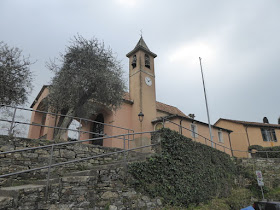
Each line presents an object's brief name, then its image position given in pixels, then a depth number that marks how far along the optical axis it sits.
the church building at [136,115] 15.58
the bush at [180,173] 6.61
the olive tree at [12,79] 8.79
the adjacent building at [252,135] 22.78
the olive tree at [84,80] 10.28
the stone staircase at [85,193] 4.11
